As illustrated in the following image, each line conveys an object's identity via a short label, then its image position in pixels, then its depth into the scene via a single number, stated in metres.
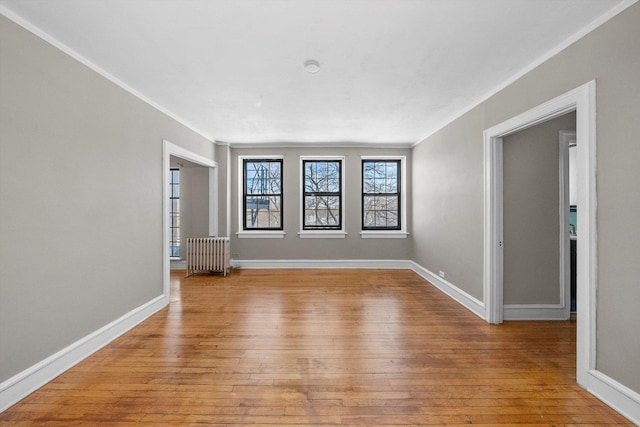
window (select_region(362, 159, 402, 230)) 6.04
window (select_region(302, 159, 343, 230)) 6.02
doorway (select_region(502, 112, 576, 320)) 3.15
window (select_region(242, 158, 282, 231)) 6.04
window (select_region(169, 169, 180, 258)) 6.15
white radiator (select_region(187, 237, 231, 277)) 5.34
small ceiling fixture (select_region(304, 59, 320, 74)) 2.42
